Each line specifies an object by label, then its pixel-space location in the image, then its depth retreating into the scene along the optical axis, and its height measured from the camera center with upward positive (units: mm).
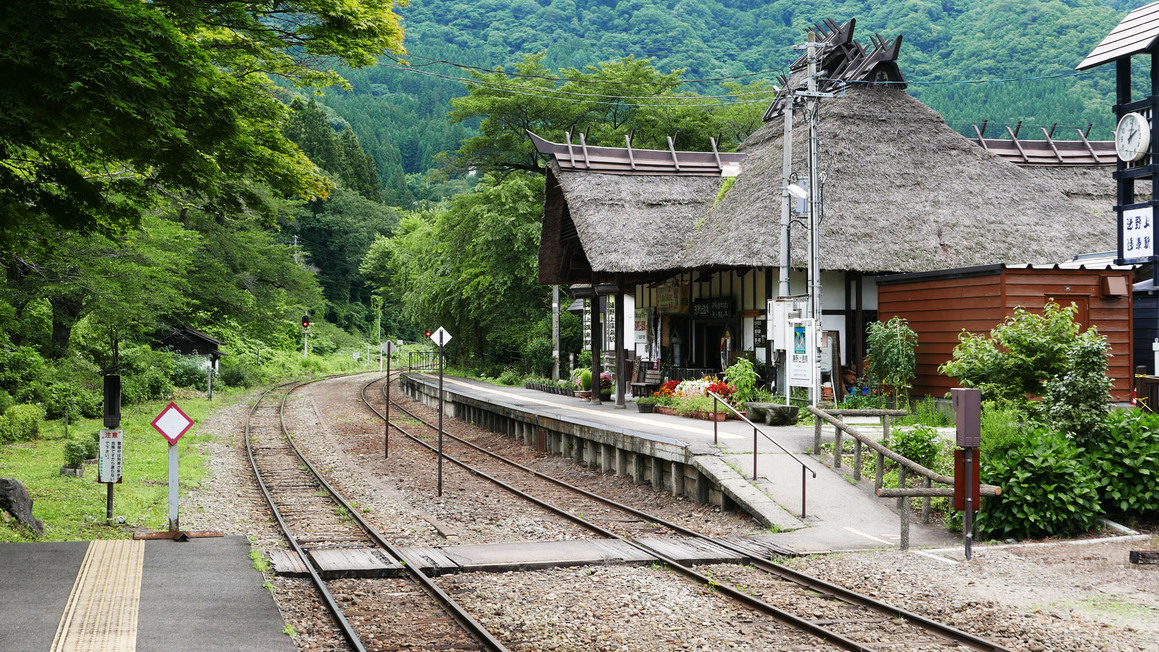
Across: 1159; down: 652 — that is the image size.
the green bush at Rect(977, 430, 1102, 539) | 10758 -1611
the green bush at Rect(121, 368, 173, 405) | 30109 -1395
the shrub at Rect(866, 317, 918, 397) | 18000 -78
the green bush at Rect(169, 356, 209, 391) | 39344 -1176
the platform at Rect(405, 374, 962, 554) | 11070 -1853
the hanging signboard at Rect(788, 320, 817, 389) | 17062 -112
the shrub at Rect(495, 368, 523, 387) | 38844 -1278
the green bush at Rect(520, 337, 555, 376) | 38031 -340
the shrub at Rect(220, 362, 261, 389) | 44469 -1432
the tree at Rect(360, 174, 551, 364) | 36812 +3125
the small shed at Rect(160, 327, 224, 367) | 40969 +68
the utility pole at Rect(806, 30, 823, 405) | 17156 +2305
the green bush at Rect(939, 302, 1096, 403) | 13906 -132
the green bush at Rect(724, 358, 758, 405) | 19547 -658
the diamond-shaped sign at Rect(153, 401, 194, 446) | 10977 -892
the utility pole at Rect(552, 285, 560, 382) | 35281 +598
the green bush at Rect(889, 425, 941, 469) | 12742 -1291
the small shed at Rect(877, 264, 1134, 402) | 16672 +842
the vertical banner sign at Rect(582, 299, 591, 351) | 34875 +738
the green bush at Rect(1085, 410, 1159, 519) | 11039 -1321
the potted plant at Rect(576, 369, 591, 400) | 29250 -1042
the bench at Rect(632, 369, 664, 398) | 25047 -973
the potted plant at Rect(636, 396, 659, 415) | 22594 -1332
